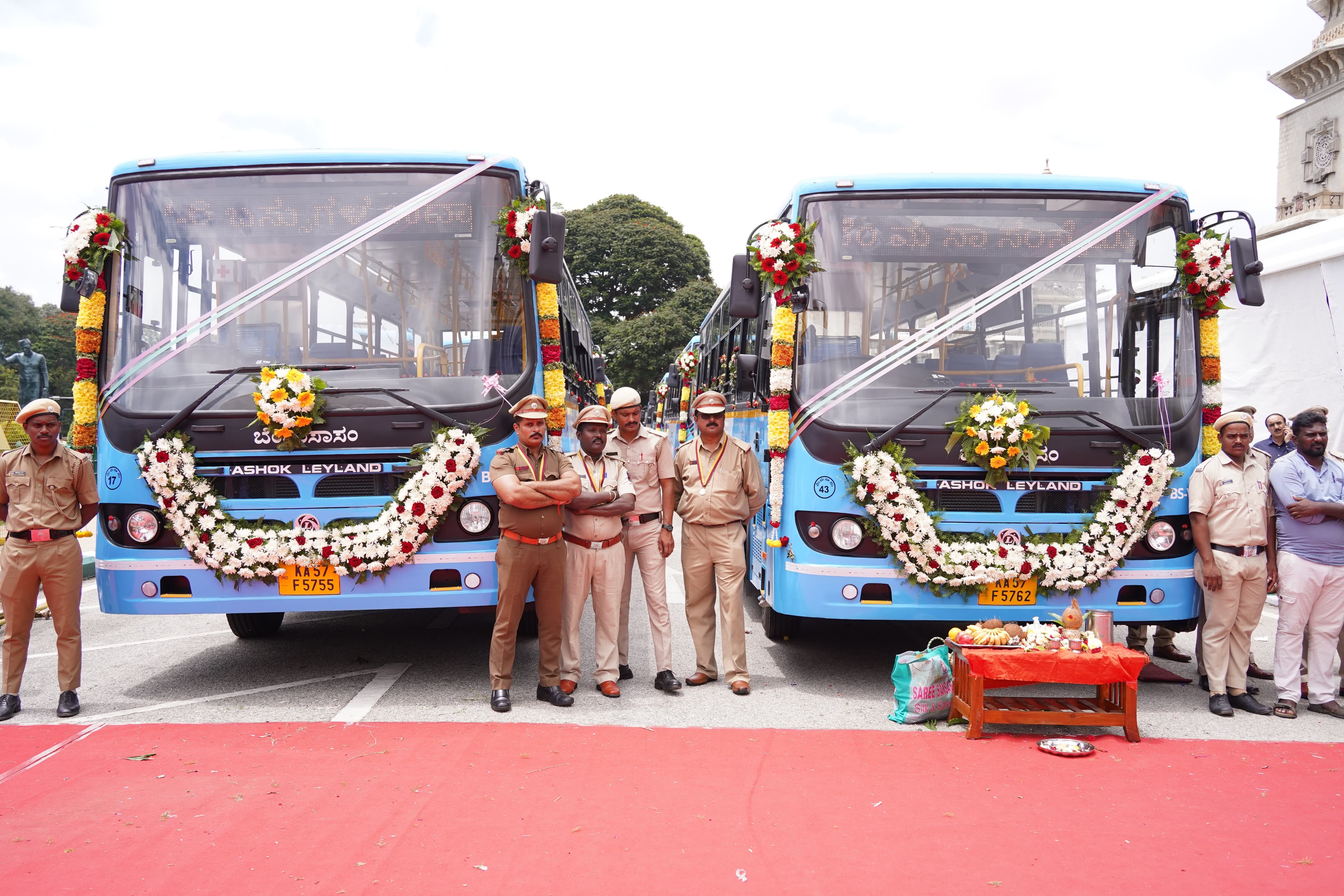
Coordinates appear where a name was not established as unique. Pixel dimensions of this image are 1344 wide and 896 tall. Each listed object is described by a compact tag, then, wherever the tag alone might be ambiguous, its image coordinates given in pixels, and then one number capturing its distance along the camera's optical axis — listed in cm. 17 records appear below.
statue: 1502
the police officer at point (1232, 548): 592
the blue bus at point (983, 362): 607
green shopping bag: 573
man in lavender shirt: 589
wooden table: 543
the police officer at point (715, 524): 641
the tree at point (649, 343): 3500
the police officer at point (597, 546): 625
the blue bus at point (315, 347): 594
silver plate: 516
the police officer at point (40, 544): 578
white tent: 948
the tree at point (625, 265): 4050
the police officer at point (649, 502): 646
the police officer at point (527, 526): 580
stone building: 3859
